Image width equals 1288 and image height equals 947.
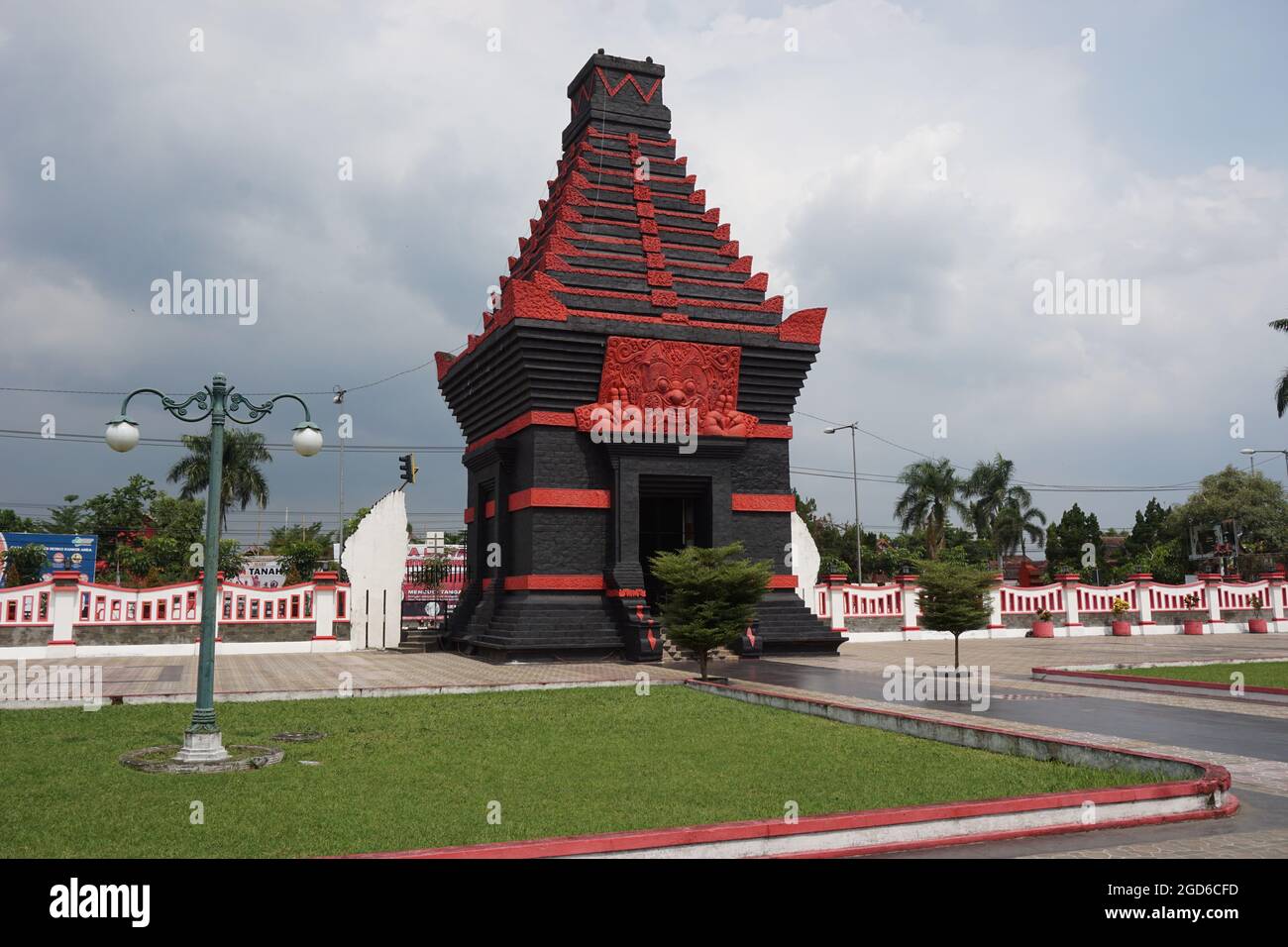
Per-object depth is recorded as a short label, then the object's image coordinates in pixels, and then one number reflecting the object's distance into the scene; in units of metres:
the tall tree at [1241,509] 56.66
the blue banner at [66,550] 46.84
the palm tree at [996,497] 62.94
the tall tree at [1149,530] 68.31
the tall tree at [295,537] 72.94
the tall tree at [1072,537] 70.89
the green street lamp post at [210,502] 8.81
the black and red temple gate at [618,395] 21.27
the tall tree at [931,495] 59.34
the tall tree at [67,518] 58.41
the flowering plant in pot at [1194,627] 32.25
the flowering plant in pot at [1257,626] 32.97
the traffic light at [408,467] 29.64
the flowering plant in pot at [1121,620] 31.59
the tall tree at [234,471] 57.72
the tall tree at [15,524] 59.09
